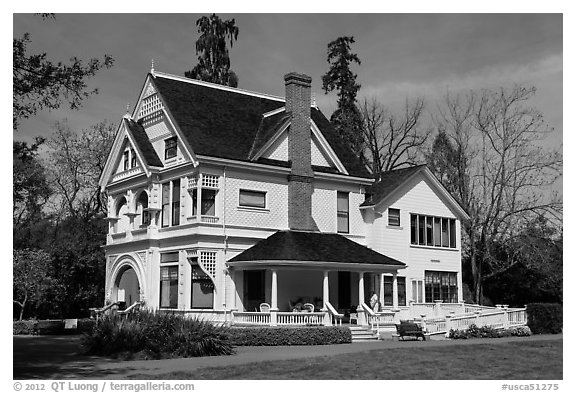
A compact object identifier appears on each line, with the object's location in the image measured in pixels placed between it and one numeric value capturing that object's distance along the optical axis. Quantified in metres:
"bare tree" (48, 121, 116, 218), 51.97
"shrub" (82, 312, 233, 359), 21.92
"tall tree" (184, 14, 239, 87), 51.25
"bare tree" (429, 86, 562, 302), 45.09
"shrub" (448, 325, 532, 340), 31.05
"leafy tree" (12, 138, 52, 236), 48.59
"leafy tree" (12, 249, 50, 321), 40.38
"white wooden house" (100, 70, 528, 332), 31.86
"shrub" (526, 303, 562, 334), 35.12
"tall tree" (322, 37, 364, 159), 55.44
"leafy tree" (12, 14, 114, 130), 20.36
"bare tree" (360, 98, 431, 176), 55.81
